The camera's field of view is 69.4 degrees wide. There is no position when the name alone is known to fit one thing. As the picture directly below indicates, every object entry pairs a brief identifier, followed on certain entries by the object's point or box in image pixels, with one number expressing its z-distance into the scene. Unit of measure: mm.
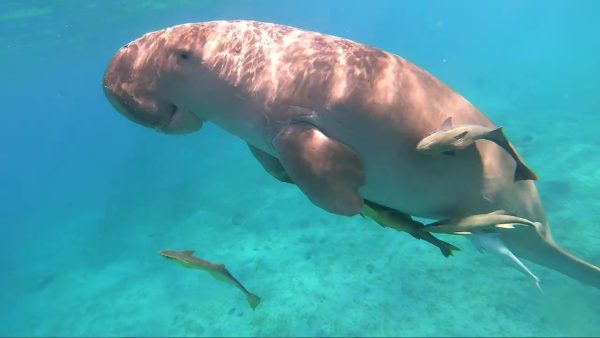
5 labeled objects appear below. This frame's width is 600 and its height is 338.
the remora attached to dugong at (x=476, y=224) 2229
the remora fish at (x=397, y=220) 2381
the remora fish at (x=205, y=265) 3314
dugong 2012
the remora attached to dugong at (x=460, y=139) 1906
